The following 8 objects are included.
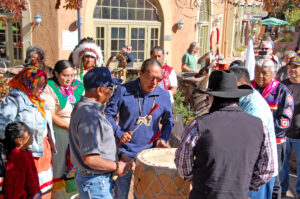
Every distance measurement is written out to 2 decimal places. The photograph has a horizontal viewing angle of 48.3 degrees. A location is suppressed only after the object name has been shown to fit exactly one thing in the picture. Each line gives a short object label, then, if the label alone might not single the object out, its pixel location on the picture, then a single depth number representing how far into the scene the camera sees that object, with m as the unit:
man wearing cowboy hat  2.24
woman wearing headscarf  3.24
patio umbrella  24.43
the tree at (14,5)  4.91
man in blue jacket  3.43
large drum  2.79
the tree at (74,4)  5.20
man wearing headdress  4.92
